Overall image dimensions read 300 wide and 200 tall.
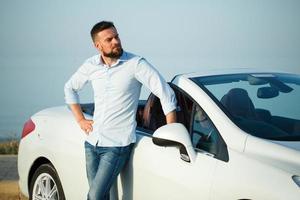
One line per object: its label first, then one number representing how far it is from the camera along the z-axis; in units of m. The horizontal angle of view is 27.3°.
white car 3.70
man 4.49
